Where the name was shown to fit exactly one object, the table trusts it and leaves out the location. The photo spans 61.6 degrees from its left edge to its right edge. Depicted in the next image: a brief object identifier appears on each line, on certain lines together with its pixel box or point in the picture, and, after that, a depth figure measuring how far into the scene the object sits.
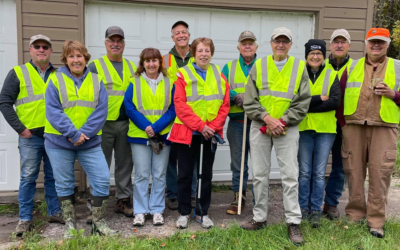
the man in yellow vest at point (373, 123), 3.43
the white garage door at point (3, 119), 4.31
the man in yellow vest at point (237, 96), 3.91
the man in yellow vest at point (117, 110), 3.79
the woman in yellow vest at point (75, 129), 3.16
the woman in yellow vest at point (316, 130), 3.56
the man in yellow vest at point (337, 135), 3.73
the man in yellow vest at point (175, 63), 4.00
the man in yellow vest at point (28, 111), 3.44
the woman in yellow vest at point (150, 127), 3.61
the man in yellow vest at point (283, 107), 3.28
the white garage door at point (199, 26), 4.59
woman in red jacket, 3.46
